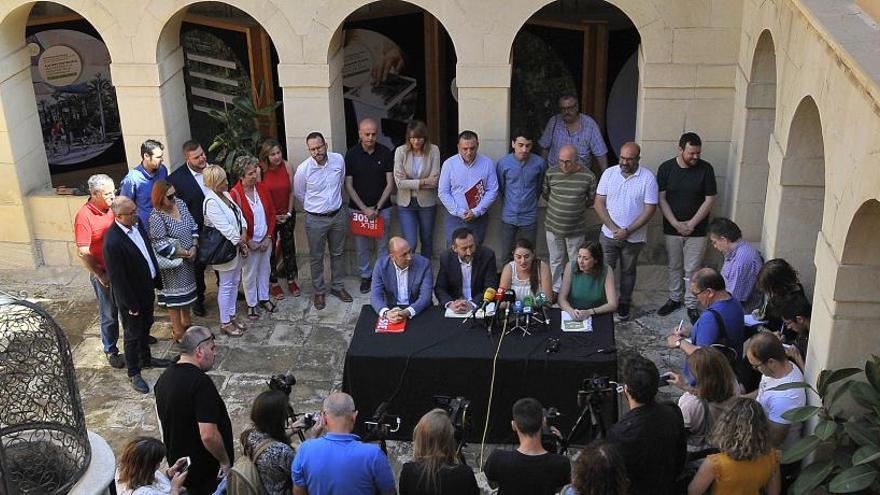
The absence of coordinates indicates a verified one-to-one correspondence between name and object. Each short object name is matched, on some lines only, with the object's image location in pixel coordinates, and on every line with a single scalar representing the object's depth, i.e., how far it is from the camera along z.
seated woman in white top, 8.04
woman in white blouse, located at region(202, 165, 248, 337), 8.78
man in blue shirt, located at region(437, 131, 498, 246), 9.43
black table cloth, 7.29
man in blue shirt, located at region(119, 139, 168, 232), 9.17
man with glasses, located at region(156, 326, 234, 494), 6.15
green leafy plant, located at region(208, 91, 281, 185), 9.98
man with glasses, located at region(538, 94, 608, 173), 9.93
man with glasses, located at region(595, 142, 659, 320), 9.17
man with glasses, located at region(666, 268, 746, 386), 6.94
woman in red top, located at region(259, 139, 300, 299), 9.52
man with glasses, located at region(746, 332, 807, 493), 6.21
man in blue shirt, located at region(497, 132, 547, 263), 9.42
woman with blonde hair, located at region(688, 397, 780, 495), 5.49
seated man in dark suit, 8.16
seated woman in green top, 7.95
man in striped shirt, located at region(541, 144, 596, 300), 9.20
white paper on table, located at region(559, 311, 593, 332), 7.59
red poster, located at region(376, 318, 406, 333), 7.68
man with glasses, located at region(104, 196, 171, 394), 8.10
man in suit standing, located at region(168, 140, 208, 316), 9.21
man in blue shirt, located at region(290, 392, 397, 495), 5.48
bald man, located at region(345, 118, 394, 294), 9.62
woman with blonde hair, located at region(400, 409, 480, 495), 5.38
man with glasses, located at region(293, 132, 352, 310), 9.48
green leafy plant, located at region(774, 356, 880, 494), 5.55
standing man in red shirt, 8.45
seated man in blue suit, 8.02
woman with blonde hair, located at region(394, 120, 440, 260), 9.49
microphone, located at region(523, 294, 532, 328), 7.54
